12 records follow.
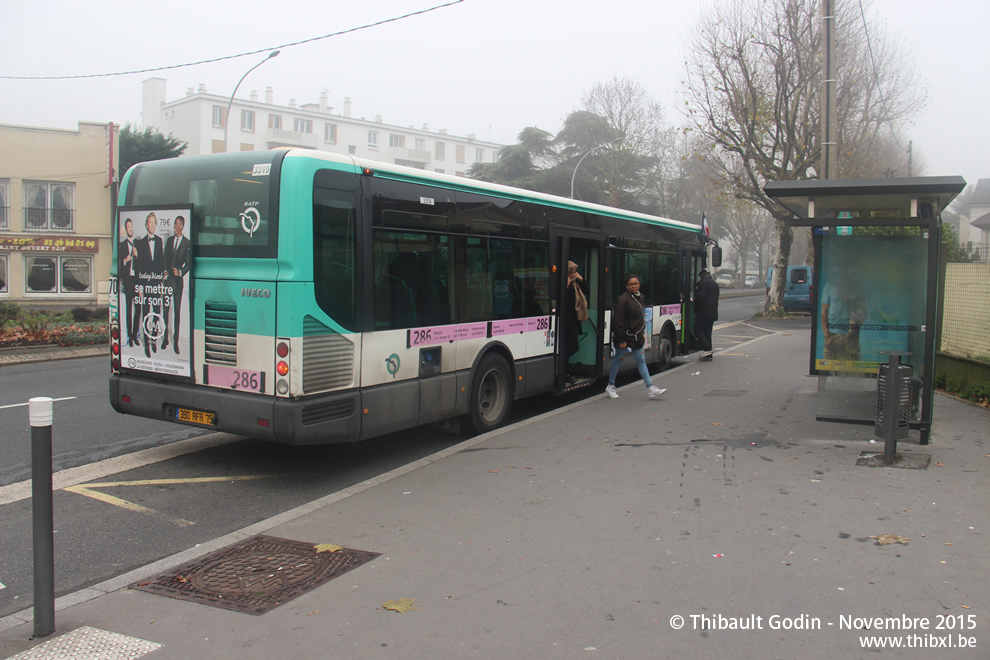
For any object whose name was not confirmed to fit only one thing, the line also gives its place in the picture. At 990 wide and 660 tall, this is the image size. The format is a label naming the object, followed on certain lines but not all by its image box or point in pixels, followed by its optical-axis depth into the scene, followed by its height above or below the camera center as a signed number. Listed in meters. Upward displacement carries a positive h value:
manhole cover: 4.26 -1.73
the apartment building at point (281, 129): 71.31 +14.89
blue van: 32.34 -0.09
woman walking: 10.52 -0.56
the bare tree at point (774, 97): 26.67 +6.80
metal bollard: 3.68 -1.15
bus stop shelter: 7.38 -0.03
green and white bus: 6.11 -0.15
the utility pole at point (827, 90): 14.39 +3.69
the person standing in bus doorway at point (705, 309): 14.73 -0.42
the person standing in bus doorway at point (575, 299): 10.02 -0.19
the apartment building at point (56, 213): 33.44 +2.58
